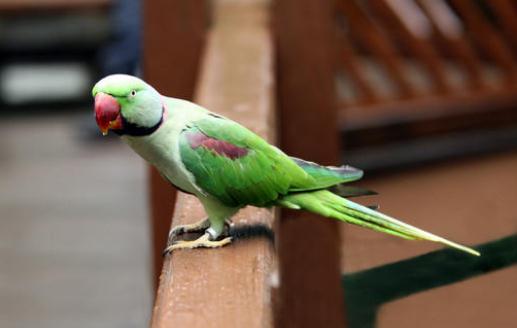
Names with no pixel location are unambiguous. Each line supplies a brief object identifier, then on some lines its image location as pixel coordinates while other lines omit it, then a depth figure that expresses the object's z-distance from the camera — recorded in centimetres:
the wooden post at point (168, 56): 459
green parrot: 217
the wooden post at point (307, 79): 475
